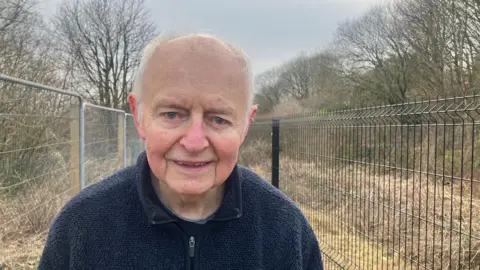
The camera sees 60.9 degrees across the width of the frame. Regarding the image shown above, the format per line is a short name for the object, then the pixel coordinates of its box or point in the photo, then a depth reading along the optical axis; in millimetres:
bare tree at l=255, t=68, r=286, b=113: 37812
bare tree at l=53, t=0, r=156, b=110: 22422
